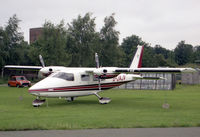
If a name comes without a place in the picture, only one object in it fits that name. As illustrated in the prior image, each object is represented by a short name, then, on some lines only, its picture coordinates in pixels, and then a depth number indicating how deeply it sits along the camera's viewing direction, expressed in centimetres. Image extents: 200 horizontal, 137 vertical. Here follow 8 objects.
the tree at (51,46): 4428
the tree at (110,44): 6091
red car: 4331
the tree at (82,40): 5772
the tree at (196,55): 11321
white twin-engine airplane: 1895
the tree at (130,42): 12000
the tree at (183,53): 12388
